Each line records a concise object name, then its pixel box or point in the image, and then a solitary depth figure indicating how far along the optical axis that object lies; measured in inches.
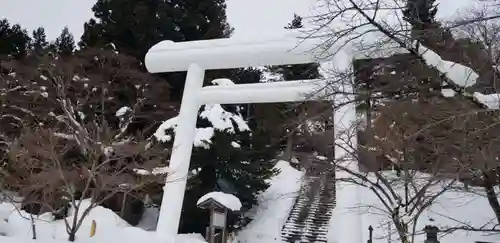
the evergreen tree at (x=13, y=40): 687.1
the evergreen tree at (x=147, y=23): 567.8
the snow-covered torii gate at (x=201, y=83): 319.0
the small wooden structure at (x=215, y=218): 387.5
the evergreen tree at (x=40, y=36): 901.7
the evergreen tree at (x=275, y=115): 647.9
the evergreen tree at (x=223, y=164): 493.0
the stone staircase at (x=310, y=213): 515.5
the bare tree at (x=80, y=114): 418.3
